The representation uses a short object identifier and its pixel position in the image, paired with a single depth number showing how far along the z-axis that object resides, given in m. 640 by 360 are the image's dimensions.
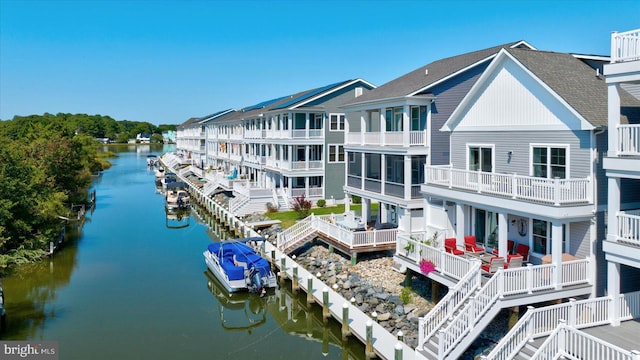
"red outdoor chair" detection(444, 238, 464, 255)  18.14
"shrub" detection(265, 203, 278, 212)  38.66
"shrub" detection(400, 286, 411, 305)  19.70
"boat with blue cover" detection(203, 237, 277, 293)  24.16
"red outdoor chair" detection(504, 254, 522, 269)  15.63
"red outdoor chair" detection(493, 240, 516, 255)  17.45
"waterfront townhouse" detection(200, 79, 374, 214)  38.75
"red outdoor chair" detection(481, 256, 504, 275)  15.61
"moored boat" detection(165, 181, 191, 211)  51.00
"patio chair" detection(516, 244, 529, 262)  16.80
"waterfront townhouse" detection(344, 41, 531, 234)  23.94
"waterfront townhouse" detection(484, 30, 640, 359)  12.84
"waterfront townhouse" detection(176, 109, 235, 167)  82.59
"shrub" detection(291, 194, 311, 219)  35.47
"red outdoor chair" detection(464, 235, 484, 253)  18.70
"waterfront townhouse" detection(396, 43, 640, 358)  14.32
